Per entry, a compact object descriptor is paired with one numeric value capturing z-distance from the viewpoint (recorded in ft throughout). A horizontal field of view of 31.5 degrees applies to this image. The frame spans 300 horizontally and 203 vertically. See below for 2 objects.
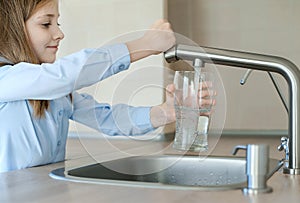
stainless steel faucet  2.85
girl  3.24
